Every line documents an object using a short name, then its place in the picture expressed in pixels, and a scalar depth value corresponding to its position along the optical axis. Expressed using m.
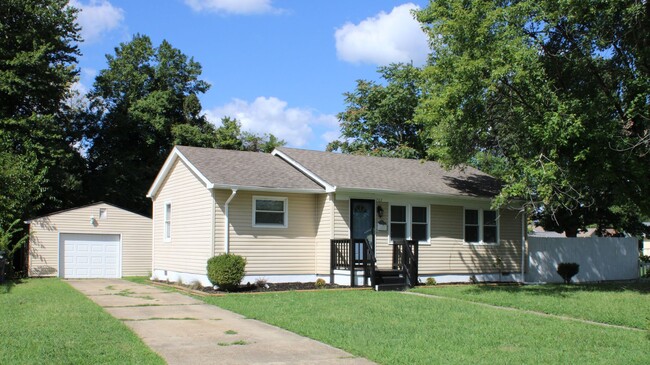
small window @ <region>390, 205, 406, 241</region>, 18.83
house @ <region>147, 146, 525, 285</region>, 17.23
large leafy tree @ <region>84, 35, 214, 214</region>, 33.34
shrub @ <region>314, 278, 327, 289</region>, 17.17
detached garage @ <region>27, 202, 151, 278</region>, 23.84
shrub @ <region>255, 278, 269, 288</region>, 17.06
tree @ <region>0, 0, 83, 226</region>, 26.36
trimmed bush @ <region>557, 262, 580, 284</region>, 21.27
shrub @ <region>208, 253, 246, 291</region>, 15.62
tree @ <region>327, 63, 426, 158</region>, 34.19
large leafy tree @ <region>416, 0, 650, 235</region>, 14.27
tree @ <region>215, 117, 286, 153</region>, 35.25
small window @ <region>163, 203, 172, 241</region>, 20.67
